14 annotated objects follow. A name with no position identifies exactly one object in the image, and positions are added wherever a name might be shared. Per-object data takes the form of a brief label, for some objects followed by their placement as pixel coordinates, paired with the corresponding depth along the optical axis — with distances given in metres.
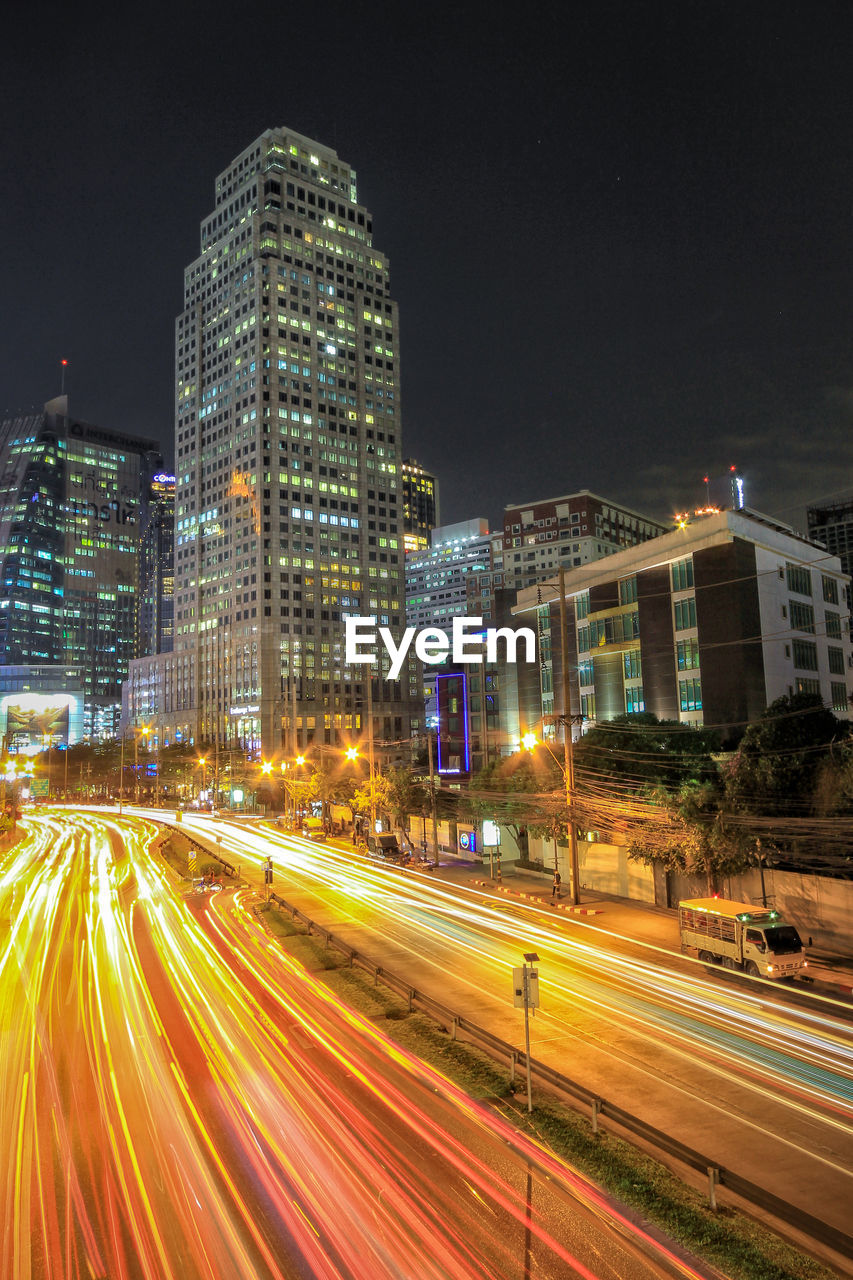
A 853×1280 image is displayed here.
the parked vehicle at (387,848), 60.28
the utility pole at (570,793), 38.44
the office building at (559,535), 187.75
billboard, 151.25
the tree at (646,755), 42.78
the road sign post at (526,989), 16.70
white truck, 25.70
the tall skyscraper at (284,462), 163.50
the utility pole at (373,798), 64.62
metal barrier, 11.88
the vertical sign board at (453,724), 108.56
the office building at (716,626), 54.28
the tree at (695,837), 32.75
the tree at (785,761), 33.41
